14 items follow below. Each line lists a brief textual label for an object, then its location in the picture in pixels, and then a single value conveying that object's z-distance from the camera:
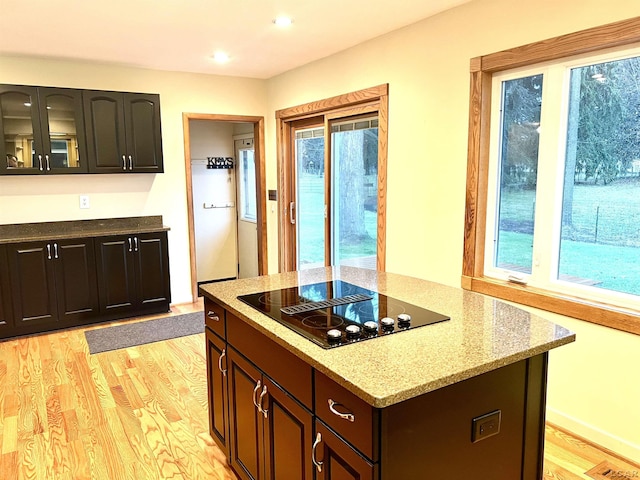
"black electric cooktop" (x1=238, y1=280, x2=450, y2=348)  1.63
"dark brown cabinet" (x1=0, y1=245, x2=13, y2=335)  4.01
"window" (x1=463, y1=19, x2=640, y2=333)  2.38
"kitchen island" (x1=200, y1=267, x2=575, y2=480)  1.31
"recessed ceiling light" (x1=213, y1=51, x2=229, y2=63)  4.23
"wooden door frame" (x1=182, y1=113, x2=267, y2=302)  5.06
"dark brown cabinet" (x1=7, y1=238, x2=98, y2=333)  4.10
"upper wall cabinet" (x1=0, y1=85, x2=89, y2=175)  4.06
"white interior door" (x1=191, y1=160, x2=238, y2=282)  6.23
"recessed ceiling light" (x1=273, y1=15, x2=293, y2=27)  3.24
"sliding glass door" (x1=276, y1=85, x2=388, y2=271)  3.95
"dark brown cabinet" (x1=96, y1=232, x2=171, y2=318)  4.45
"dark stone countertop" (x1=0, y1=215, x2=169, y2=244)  4.28
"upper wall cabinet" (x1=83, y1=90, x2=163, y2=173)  4.36
